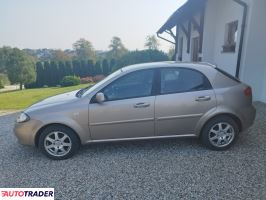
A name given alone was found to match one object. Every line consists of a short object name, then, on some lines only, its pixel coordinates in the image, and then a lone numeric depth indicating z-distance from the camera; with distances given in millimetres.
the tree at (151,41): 44603
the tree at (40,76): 36094
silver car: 3551
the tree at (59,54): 63250
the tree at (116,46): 57406
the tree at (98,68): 36625
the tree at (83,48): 64625
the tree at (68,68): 36406
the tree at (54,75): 36031
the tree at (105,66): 36219
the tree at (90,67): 36594
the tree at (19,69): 33156
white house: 6137
